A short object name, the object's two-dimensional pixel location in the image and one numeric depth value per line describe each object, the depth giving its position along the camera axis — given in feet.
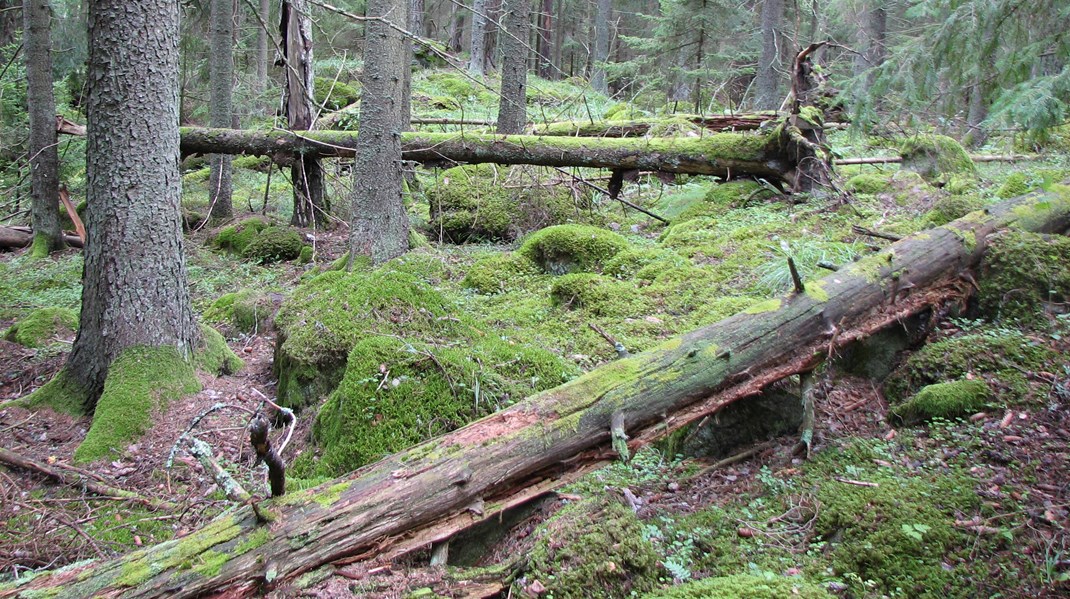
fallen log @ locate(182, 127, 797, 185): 32.27
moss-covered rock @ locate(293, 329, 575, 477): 14.23
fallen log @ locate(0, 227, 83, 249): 37.78
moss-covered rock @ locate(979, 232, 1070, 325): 16.85
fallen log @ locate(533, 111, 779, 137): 38.40
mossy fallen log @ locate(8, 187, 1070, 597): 9.28
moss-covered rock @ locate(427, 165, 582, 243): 35.42
